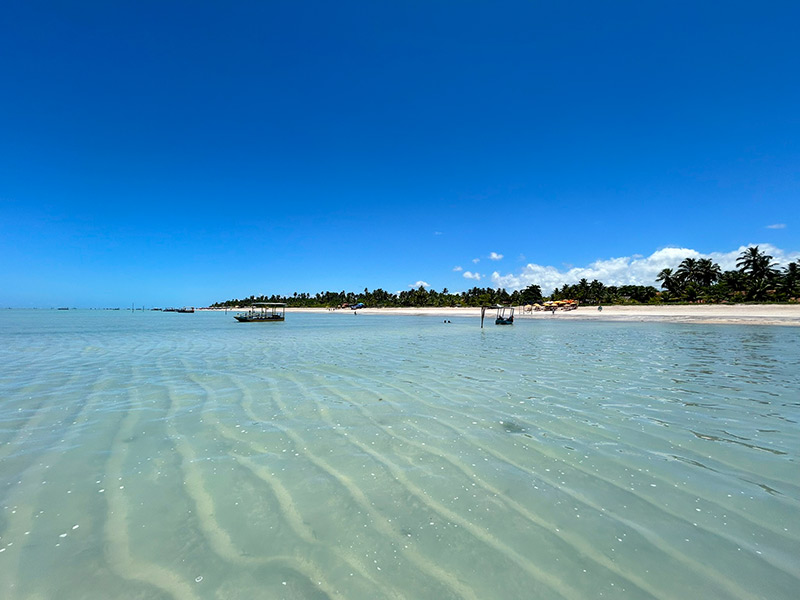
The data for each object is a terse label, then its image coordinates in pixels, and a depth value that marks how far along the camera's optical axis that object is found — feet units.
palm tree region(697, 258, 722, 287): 286.05
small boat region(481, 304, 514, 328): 171.42
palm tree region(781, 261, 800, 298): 218.81
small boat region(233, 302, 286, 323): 210.16
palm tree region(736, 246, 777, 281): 243.19
